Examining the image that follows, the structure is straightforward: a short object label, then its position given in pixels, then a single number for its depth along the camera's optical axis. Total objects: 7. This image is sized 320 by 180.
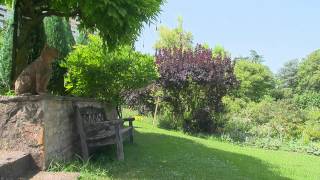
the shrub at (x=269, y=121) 19.92
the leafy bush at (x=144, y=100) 20.62
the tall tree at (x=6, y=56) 8.84
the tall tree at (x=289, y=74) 66.06
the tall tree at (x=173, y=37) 40.98
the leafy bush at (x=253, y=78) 41.78
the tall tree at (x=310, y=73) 54.91
